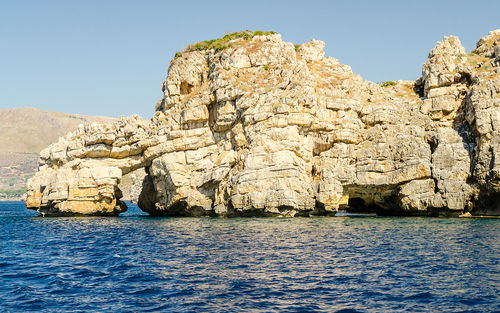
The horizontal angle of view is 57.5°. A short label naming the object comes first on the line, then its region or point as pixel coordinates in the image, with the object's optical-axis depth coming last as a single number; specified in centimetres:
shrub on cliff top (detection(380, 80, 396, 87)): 7844
